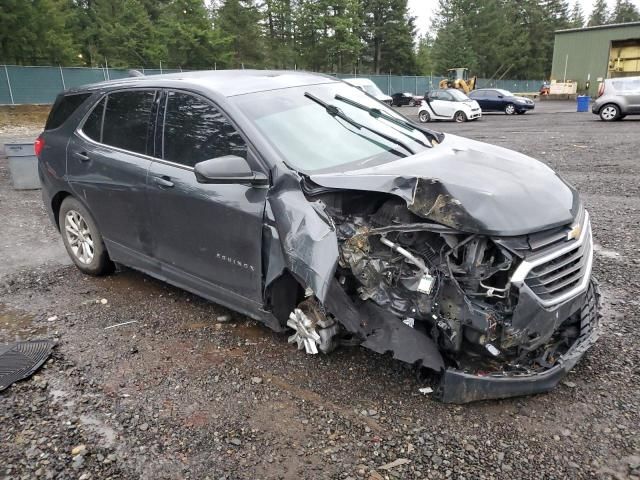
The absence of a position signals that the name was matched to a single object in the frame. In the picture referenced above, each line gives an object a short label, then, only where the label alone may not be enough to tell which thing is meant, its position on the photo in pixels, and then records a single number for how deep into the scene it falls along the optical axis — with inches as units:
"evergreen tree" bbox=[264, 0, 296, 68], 2017.7
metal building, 1459.2
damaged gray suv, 98.7
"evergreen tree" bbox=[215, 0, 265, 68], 1851.6
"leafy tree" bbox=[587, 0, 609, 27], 3476.9
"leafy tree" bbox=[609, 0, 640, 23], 3171.8
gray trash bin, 328.2
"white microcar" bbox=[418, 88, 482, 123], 847.7
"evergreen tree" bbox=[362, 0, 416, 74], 2242.9
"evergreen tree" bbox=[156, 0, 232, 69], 1711.4
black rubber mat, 124.9
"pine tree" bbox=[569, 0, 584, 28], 3001.7
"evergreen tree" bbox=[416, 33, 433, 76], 2405.3
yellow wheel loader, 1397.6
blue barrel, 968.3
